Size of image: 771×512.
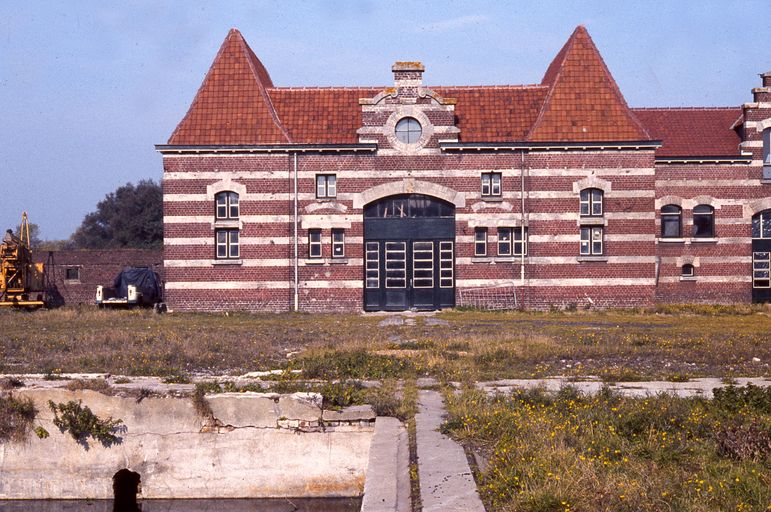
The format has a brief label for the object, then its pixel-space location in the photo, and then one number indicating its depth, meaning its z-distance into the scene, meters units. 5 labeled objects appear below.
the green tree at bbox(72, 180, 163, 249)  76.50
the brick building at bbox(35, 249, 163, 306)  38.62
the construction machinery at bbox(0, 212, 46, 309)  35.16
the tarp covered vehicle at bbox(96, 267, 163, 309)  34.97
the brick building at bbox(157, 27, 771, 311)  32.50
